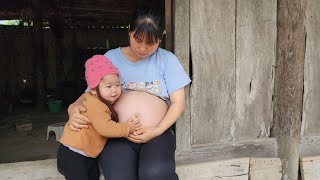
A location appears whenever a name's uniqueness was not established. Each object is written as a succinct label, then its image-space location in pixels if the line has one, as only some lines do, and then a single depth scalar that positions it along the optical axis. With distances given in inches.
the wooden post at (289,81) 83.0
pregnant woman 57.0
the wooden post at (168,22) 75.7
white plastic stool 149.9
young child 56.5
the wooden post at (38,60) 244.4
